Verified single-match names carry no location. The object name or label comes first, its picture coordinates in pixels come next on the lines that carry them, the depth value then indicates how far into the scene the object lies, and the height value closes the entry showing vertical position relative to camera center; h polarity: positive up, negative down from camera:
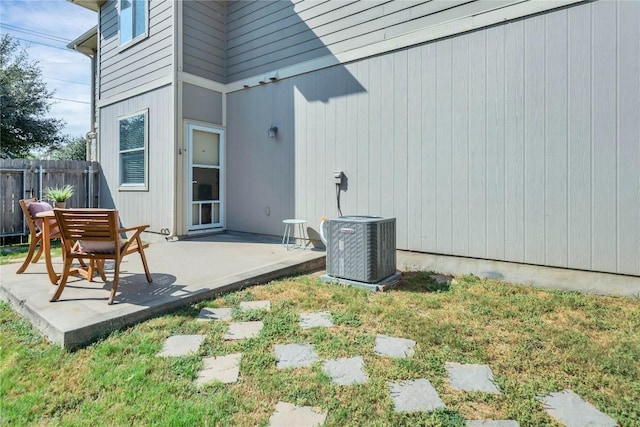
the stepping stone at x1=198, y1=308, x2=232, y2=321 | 2.96 -0.90
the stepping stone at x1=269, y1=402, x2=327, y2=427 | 1.72 -1.02
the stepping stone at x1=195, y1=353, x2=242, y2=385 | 2.09 -0.98
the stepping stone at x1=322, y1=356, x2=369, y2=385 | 2.08 -0.99
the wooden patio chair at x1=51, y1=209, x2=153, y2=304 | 2.93 -0.24
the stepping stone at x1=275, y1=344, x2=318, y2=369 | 2.27 -0.97
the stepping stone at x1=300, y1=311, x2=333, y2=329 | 2.87 -0.93
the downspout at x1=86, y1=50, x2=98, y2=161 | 9.81 +2.89
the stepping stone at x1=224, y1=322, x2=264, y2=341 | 2.64 -0.93
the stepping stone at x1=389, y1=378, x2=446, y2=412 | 1.84 -1.01
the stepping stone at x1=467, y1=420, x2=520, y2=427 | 1.70 -1.03
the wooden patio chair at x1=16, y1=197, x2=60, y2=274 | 3.74 -0.15
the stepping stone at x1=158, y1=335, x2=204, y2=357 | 2.37 -0.95
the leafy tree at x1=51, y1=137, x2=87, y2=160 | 15.83 +2.54
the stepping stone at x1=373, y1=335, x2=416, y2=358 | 2.42 -0.97
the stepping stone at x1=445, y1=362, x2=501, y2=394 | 2.02 -1.00
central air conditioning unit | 3.83 -0.45
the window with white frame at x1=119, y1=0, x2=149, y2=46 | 6.95 +3.76
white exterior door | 6.48 +0.56
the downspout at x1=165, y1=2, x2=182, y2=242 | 6.14 +1.71
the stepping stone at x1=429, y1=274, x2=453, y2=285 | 4.11 -0.83
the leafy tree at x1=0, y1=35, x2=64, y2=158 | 12.90 +3.85
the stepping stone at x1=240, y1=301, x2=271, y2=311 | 3.18 -0.89
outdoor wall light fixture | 6.10 +1.28
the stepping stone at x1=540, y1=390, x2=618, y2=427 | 1.72 -1.02
